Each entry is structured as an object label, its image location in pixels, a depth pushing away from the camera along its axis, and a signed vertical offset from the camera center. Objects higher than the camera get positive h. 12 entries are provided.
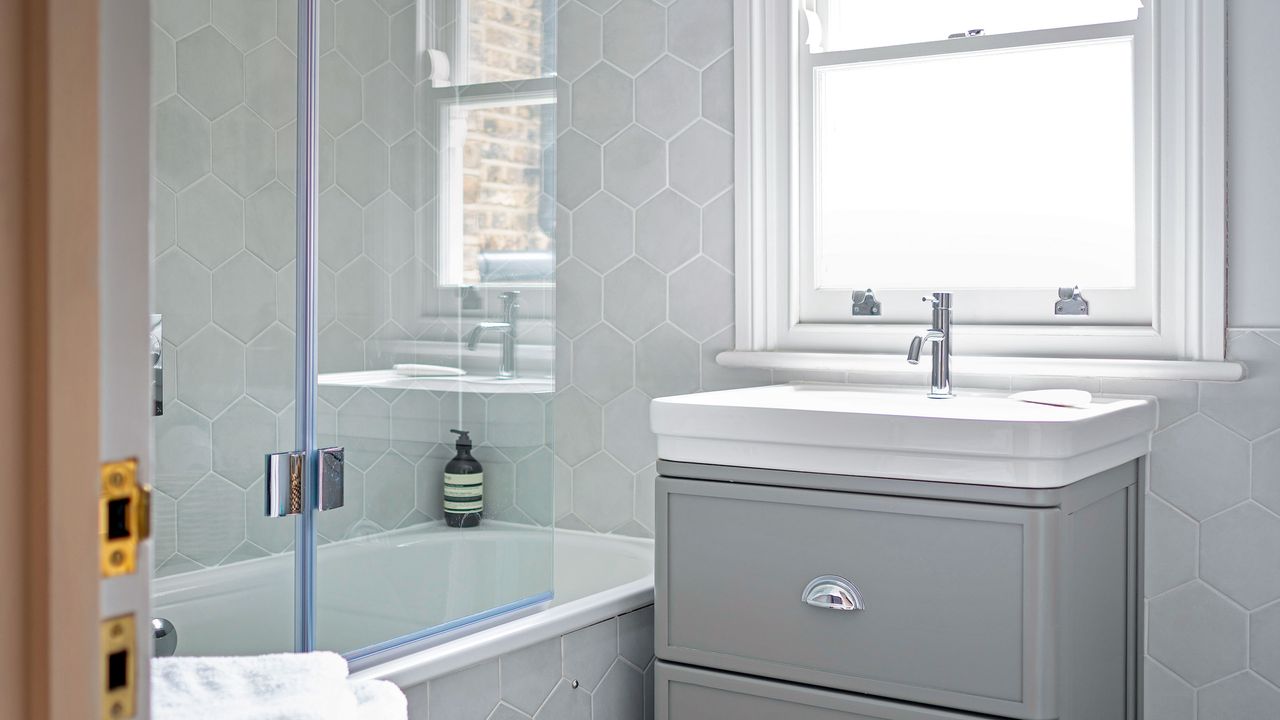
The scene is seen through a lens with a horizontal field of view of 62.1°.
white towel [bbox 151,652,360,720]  0.96 -0.31
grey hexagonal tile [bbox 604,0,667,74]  2.21 +0.68
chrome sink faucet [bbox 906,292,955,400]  1.78 +0.02
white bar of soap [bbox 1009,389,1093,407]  1.58 -0.06
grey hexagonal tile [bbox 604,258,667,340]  2.22 +0.13
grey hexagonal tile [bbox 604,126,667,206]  2.21 +0.41
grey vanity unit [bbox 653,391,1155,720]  1.36 -0.31
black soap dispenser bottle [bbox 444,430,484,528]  1.62 -0.20
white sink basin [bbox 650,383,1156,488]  1.34 -0.11
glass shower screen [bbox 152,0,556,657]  1.33 +0.07
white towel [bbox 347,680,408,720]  1.05 -0.35
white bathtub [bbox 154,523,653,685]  1.35 -0.34
